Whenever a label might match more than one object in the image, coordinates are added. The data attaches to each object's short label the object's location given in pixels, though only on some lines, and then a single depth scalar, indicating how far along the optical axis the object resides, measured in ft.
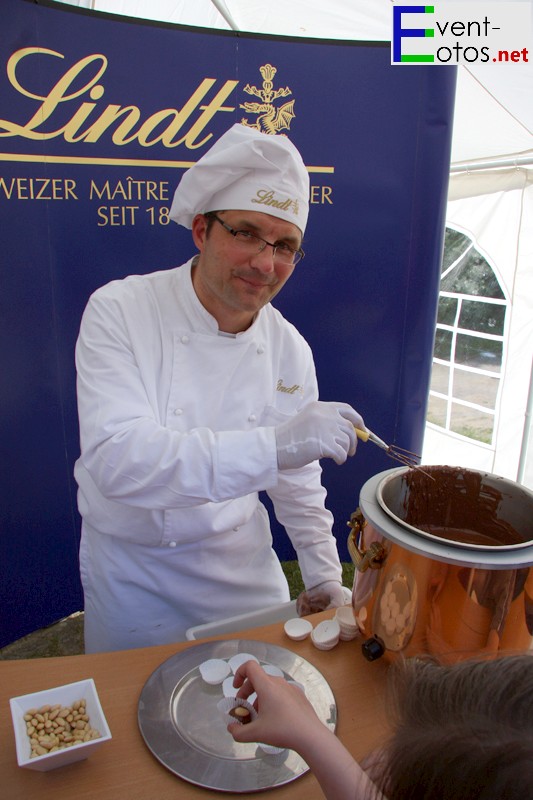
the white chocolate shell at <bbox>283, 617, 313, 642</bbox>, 4.16
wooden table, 2.97
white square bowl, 2.94
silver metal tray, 3.03
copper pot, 3.24
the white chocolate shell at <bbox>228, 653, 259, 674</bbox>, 3.73
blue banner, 7.14
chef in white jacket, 4.14
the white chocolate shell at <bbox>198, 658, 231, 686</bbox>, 3.62
